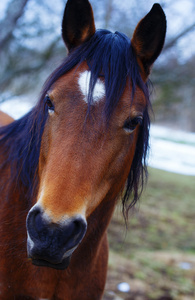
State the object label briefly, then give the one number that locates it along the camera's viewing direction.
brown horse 1.26
